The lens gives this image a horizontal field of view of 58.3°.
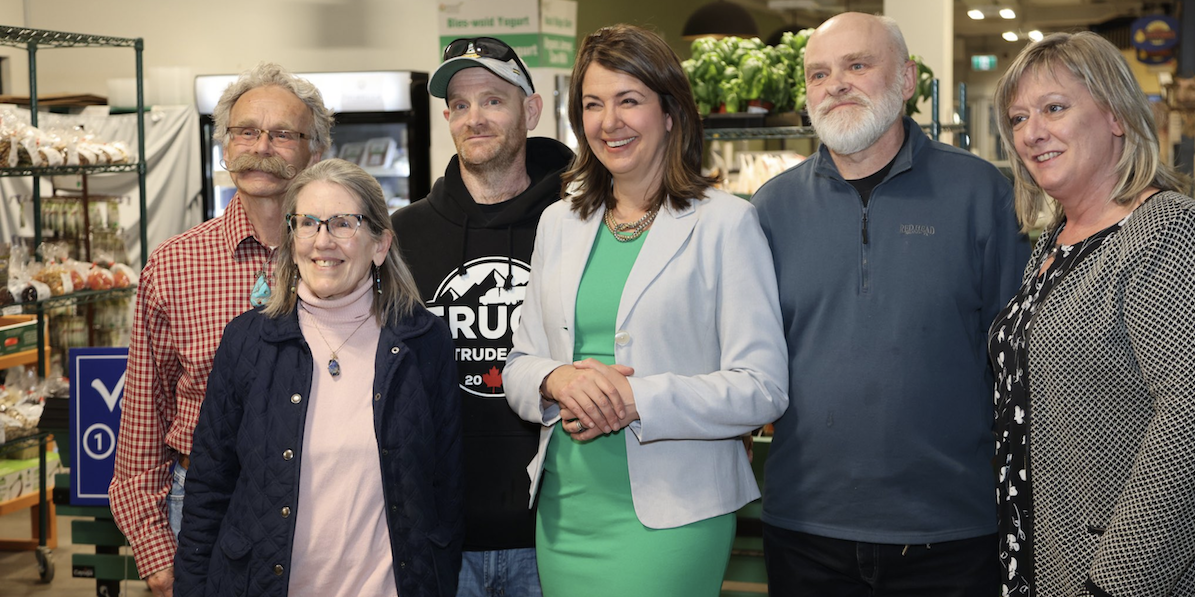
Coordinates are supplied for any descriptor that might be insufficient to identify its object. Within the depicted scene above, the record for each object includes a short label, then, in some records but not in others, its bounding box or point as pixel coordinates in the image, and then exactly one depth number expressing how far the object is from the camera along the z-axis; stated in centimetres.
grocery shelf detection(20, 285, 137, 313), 475
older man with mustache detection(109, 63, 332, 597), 231
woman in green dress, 193
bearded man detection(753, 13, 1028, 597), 215
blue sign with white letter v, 337
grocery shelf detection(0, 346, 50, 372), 528
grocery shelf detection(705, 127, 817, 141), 396
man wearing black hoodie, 234
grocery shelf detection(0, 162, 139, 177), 449
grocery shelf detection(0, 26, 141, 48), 444
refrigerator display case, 725
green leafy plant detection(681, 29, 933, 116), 409
